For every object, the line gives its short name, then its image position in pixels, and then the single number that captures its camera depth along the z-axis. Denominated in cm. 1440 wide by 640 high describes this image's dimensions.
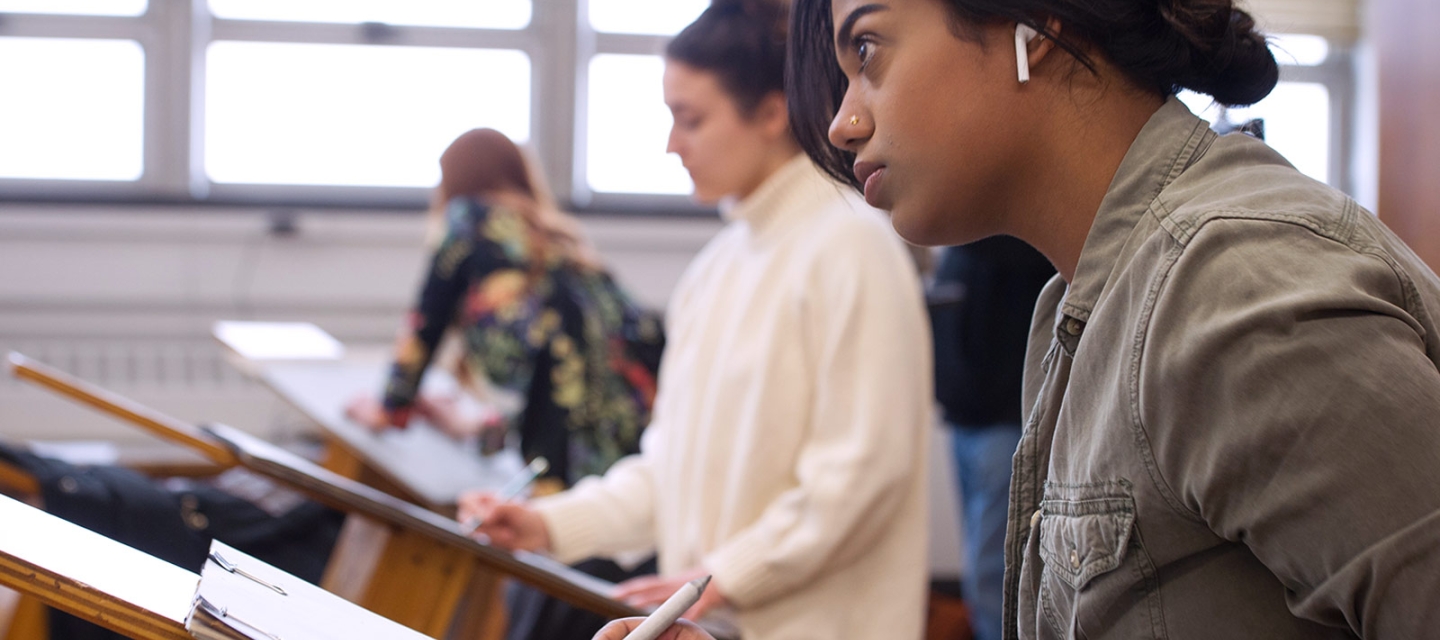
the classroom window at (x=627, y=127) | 414
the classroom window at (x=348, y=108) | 400
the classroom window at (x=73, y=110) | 389
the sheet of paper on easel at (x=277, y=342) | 258
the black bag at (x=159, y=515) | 174
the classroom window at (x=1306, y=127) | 416
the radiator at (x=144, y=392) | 366
